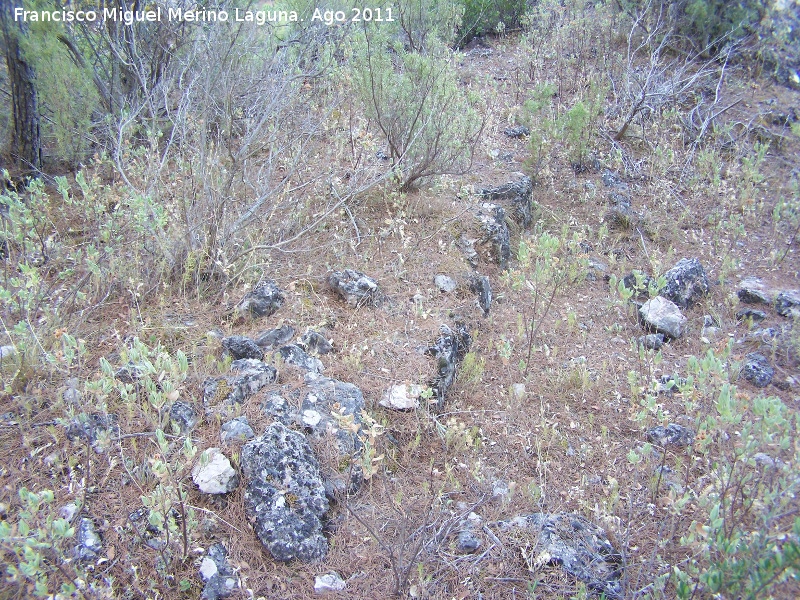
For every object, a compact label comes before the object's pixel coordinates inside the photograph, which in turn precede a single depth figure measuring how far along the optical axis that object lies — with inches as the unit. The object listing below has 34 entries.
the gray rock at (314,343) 138.3
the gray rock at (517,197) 221.8
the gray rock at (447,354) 141.6
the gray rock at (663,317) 171.8
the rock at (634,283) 192.5
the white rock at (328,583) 93.4
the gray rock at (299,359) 131.6
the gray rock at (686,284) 185.6
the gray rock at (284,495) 97.3
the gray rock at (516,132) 273.1
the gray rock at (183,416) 110.8
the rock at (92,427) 100.0
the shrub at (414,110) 200.2
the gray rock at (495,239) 200.2
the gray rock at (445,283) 172.4
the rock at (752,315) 179.3
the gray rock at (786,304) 179.0
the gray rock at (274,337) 135.9
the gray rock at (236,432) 108.5
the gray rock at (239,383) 118.0
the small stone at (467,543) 102.3
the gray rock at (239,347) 129.7
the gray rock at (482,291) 178.1
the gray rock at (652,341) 167.9
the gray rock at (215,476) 101.2
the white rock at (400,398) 130.6
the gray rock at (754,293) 186.7
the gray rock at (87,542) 88.5
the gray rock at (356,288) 157.8
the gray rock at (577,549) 98.0
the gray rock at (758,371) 151.2
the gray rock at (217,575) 88.7
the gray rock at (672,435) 131.6
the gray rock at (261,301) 145.3
